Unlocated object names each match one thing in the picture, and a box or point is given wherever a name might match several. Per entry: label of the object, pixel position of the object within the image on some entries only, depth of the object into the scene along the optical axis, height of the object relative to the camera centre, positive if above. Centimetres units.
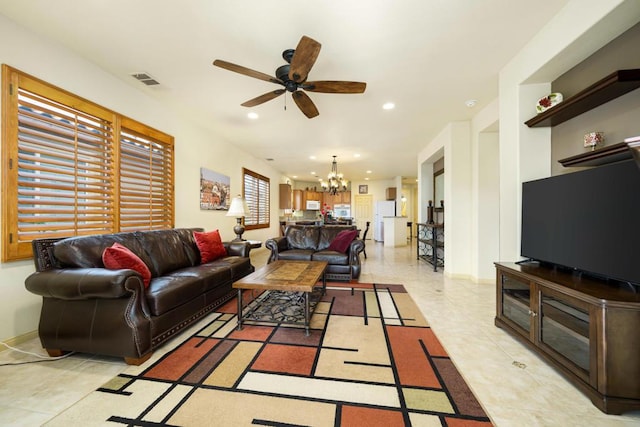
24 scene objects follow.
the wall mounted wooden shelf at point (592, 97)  155 +86
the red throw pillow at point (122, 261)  208 -41
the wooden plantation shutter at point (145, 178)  311 +48
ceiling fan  187 +122
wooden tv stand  136 -72
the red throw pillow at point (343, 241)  433 -47
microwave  1109 +40
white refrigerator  1012 +9
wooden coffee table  224 -65
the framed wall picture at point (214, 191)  458 +45
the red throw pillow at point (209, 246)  337 -46
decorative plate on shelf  217 +102
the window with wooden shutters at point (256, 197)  644 +47
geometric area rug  134 -111
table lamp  441 +5
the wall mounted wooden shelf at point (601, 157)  157 +41
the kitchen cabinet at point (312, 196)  1091 +82
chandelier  693 +93
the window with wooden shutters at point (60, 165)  208 +48
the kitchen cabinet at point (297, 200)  1037 +58
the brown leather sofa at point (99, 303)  178 -70
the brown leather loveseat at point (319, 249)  412 -66
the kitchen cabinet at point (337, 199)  1123 +69
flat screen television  146 -4
